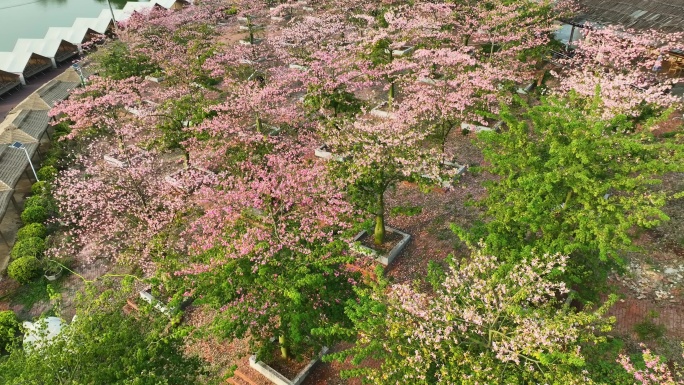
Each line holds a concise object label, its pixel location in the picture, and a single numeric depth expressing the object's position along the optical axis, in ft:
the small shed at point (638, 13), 93.76
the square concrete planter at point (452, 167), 74.30
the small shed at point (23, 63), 133.90
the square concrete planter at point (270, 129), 86.73
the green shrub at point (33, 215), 74.33
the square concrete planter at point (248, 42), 139.44
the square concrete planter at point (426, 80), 102.00
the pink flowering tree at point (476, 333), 29.81
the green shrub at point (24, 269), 64.13
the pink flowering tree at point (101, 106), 81.05
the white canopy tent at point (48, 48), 144.25
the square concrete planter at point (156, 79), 126.64
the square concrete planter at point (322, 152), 84.96
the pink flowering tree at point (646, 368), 28.40
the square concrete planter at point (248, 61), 104.27
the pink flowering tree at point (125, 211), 56.49
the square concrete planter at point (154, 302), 36.99
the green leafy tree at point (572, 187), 41.75
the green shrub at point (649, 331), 49.01
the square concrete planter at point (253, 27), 141.71
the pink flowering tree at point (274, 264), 39.47
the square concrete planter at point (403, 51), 116.98
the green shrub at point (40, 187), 81.66
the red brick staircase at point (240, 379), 47.75
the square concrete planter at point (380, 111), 94.38
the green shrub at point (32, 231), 70.48
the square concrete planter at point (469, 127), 78.14
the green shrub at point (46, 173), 86.28
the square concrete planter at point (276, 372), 46.38
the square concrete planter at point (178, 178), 68.74
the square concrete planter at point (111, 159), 85.69
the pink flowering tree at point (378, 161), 54.29
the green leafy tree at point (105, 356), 29.17
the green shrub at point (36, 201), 77.00
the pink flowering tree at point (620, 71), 66.03
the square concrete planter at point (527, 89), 100.01
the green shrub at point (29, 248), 66.69
